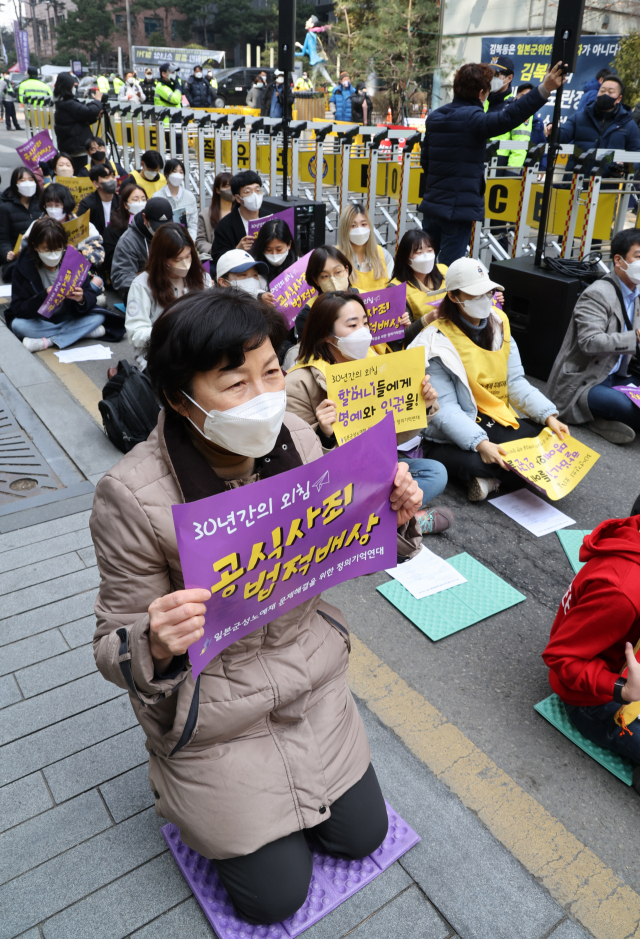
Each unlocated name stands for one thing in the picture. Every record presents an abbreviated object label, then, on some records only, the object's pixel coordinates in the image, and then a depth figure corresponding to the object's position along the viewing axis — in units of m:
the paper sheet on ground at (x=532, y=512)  4.05
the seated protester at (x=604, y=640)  2.24
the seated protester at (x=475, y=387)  4.09
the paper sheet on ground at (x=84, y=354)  6.24
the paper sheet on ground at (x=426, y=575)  3.44
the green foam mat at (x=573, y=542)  3.72
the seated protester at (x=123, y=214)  7.55
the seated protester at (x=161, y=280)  4.75
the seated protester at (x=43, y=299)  6.16
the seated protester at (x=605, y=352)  4.89
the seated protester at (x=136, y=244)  6.36
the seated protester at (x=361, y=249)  5.88
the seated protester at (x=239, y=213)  6.82
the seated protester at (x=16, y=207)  8.09
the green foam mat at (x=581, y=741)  2.51
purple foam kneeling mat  1.93
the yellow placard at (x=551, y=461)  4.04
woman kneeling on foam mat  1.75
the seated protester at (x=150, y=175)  8.46
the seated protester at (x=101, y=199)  8.54
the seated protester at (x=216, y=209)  7.98
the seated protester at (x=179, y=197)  8.41
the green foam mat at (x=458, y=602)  3.21
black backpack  4.37
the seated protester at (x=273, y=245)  5.48
